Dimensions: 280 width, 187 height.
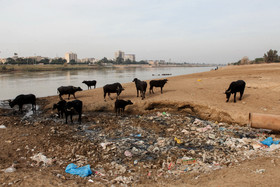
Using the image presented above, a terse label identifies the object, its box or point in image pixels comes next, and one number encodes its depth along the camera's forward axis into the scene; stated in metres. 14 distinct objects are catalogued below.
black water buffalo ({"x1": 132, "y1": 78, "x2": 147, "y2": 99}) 11.27
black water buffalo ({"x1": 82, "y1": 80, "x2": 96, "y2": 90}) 20.00
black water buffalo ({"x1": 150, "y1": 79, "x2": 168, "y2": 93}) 12.54
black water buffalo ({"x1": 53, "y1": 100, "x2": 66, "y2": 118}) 9.40
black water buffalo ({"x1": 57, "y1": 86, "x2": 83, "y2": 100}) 12.72
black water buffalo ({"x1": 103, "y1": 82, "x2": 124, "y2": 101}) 11.46
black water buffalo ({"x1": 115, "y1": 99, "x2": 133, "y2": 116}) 9.57
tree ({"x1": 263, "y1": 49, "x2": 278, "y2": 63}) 47.56
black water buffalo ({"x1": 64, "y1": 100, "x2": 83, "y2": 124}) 8.38
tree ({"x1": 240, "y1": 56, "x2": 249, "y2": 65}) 64.86
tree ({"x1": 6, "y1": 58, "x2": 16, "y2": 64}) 79.86
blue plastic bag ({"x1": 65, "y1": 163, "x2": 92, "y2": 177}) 4.37
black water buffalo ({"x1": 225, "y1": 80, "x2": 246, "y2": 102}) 9.73
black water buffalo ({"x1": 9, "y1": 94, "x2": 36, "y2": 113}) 10.73
